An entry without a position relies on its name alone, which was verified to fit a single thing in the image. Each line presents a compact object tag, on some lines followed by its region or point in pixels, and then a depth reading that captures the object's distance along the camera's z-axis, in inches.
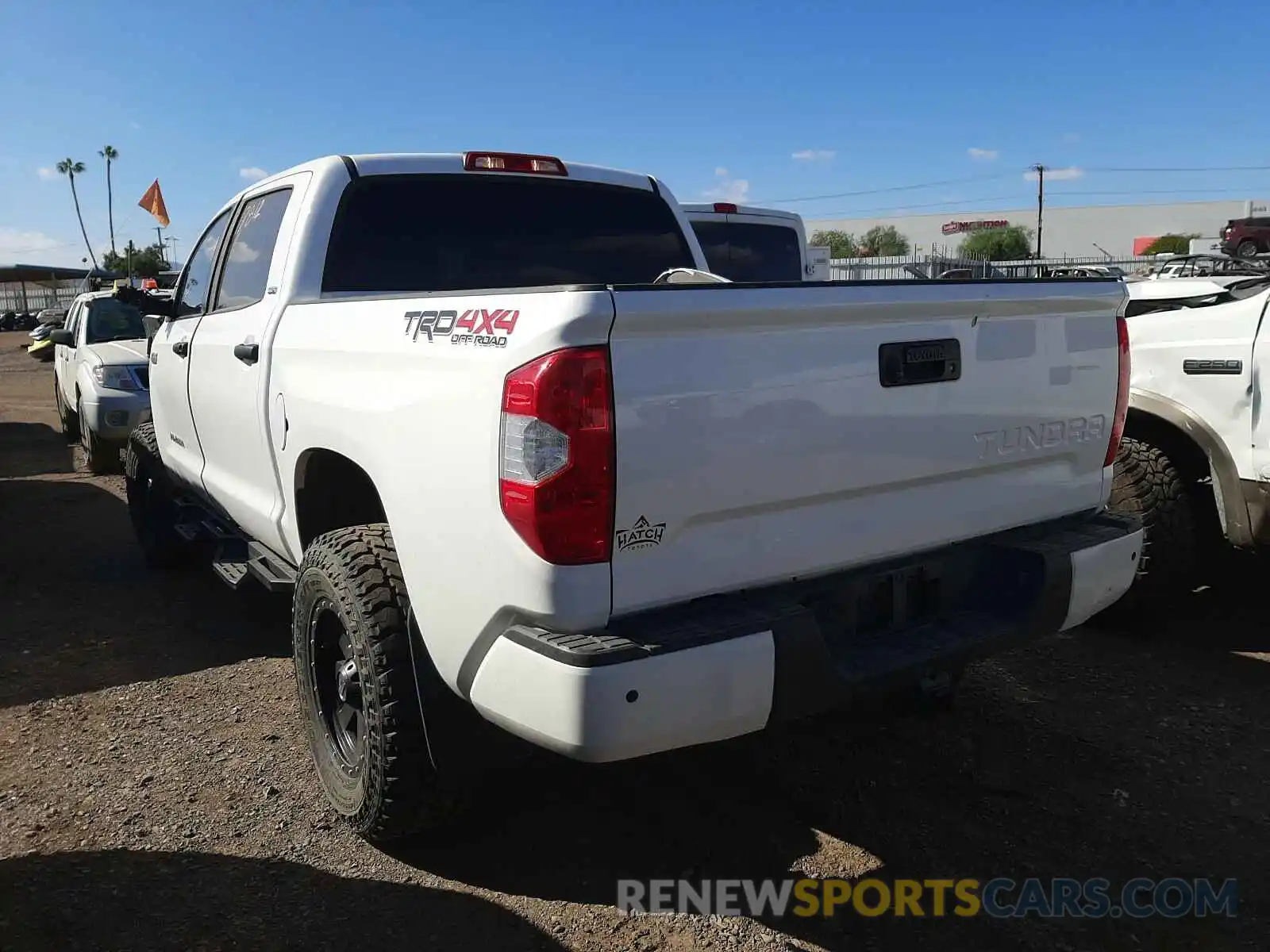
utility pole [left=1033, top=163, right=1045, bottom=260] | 2651.8
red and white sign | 2947.8
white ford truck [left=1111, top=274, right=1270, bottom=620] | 168.7
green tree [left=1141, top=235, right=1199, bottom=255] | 2058.3
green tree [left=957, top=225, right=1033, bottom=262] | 2527.1
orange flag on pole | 594.5
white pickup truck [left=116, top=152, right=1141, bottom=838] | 85.6
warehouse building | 2709.2
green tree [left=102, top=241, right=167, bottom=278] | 2709.2
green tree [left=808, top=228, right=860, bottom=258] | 2576.3
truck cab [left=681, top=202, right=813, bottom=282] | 327.3
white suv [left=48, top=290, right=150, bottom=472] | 350.3
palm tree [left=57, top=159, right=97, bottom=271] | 3248.0
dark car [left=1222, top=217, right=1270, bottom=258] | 1180.6
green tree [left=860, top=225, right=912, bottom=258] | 2522.1
